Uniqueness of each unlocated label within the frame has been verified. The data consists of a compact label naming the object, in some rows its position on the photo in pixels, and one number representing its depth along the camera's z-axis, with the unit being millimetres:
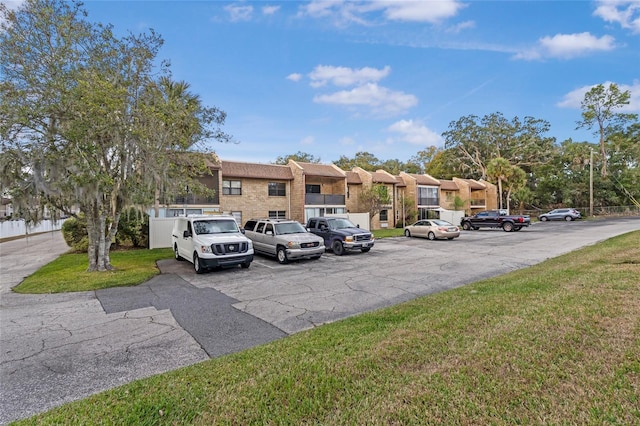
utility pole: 40750
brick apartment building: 22922
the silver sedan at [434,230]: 19891
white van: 10214
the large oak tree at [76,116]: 8852
